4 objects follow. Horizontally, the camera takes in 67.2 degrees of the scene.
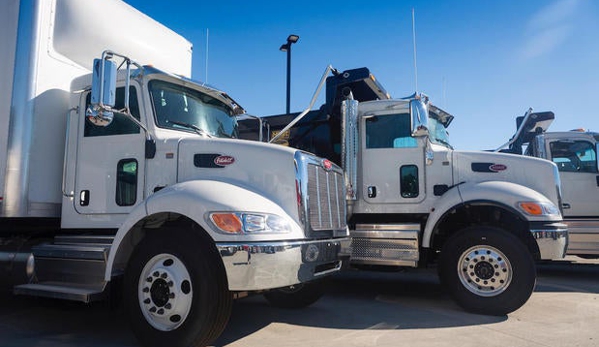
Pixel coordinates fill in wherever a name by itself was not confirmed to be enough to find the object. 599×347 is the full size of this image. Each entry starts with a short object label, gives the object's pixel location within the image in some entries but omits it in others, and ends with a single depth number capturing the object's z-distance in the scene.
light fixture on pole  11.37
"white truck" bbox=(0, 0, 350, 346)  3.75
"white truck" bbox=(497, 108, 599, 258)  8.38
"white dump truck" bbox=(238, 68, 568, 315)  5.54
